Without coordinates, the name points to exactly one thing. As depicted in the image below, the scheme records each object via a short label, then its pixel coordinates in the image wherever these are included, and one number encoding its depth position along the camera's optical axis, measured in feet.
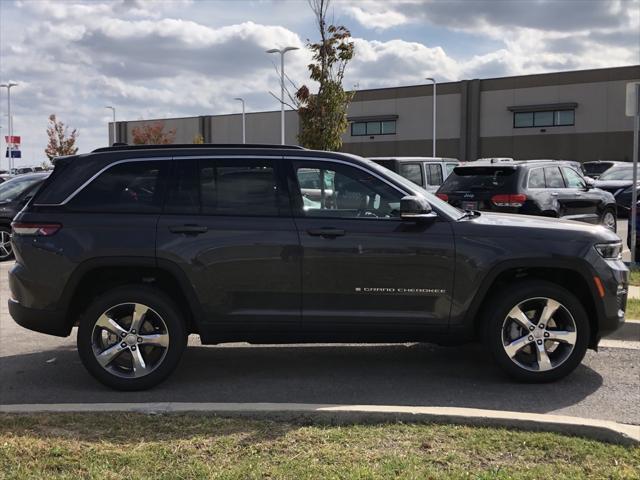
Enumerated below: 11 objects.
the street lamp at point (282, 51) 89.04
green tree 50.24
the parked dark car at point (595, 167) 93.04
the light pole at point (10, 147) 128.88
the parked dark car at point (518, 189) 34.63
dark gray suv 16.63
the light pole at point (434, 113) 147.22
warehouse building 139.74
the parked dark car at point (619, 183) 63.77
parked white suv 45.52
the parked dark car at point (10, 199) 41.65
